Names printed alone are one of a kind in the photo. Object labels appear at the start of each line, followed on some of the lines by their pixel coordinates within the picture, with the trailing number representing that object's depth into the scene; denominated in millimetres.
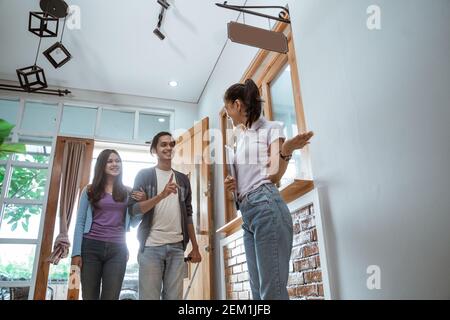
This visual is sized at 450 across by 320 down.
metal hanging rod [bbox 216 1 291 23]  2199
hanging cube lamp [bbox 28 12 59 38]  2850
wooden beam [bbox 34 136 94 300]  3469
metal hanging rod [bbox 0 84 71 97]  4098
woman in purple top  1747
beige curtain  3666
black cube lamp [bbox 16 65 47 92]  3324
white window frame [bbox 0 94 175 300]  3562
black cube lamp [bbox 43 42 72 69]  3066
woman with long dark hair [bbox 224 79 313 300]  1146
